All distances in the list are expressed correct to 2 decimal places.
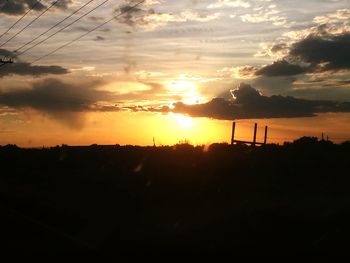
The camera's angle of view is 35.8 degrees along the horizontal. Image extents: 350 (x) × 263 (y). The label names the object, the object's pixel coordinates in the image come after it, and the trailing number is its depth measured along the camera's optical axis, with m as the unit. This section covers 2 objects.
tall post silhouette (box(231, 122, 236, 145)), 36.56
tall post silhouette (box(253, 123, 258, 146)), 35.74
